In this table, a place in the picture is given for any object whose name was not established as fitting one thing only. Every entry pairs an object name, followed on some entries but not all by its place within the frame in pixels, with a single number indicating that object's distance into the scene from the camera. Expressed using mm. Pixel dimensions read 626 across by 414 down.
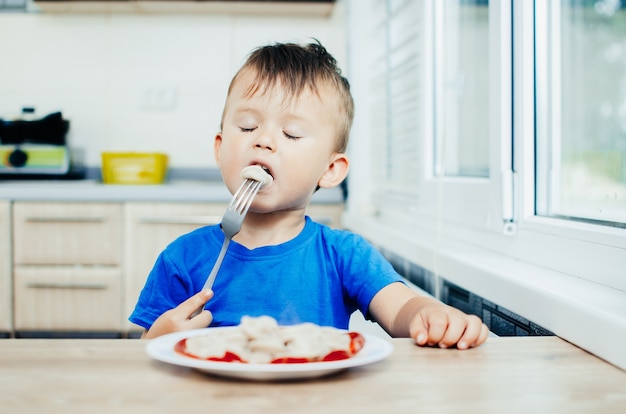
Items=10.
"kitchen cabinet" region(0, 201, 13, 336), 2715
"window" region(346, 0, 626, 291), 1257
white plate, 564
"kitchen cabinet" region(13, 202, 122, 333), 2721
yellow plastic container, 3010
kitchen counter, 2703
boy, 1043
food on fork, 973
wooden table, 525
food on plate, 597
